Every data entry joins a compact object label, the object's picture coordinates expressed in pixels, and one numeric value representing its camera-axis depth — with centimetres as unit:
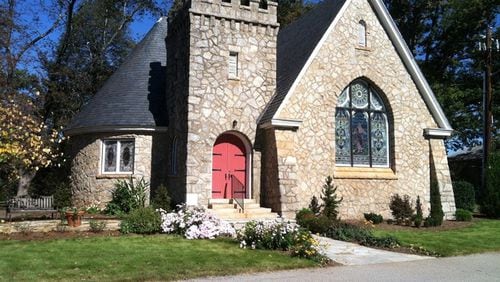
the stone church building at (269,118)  1603
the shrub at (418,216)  1619
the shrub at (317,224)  1358
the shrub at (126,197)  1669
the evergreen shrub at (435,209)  1641
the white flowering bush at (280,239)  987
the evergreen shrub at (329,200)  1595
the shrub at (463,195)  2255
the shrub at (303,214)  1484
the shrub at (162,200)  1538
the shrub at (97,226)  1284
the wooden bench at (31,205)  1527
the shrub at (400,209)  1698
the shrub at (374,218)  1652
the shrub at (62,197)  1759
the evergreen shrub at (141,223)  1279
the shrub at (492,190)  2072
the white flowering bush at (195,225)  1223
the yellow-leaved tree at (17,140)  1337
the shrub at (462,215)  1817
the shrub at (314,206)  1614
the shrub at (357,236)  1178
